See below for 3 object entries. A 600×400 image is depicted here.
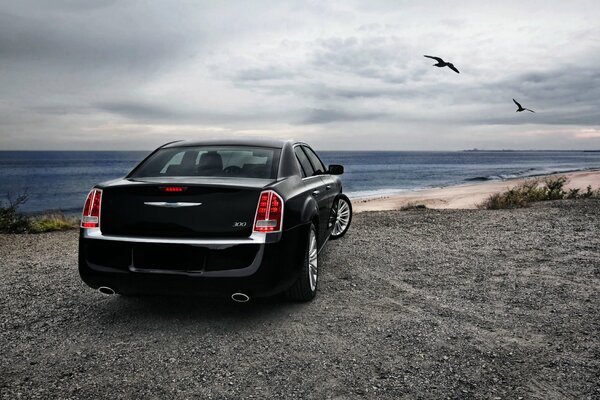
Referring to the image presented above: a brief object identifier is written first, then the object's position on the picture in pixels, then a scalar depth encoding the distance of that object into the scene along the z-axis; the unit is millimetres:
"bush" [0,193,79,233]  9812
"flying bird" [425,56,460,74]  8305
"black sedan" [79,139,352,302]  3699
